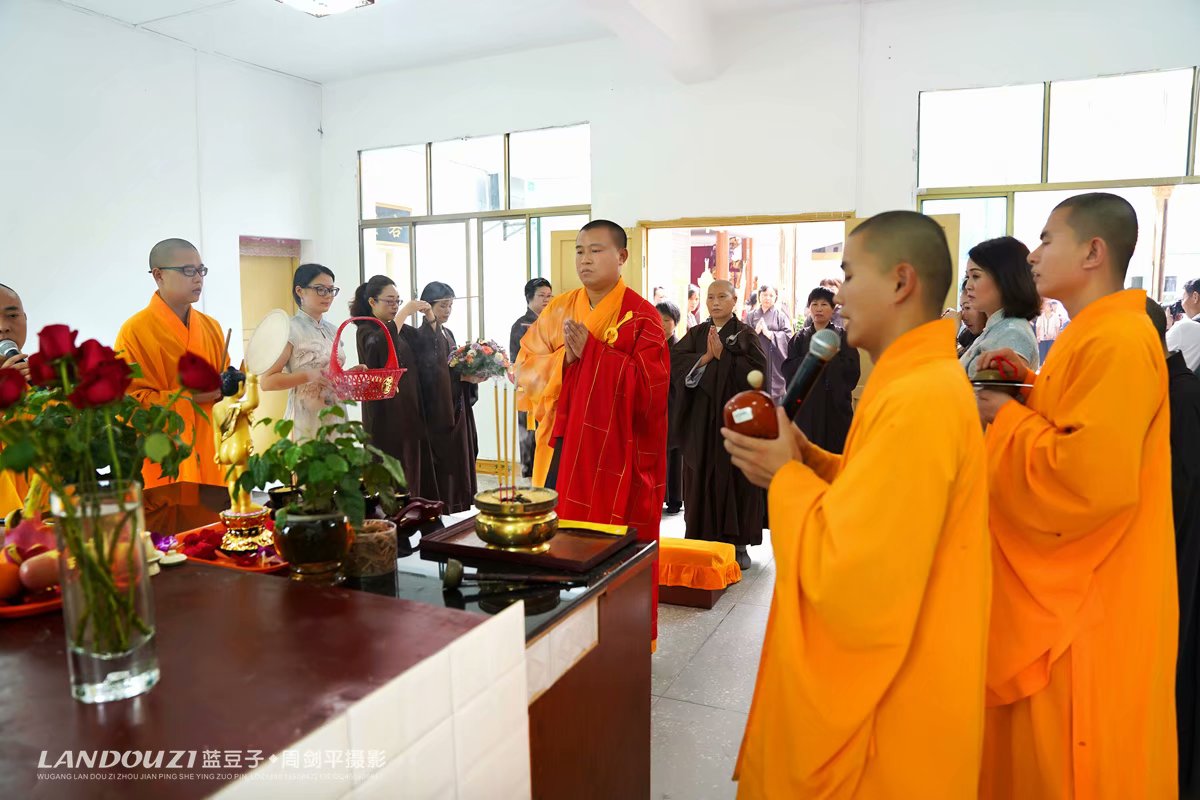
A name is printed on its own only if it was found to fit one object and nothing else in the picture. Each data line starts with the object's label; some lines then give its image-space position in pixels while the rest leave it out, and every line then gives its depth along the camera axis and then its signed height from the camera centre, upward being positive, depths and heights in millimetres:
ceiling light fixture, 5492 +2104
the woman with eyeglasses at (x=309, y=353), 4105 -205
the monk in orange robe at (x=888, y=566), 1267 -409
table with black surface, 909 -468
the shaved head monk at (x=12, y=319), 3064 -20
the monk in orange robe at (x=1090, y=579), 1615 -553
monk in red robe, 2959 -323
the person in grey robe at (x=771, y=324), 6480 -99
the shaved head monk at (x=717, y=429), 4516 -666
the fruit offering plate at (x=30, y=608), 1240 -455
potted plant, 1441 -319
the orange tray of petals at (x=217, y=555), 1548 -483
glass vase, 984 -347
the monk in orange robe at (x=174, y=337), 3270 -97
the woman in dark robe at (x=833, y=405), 4781 -555
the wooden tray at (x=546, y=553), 1595 -488
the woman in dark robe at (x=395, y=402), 4910 -545
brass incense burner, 1638 -427
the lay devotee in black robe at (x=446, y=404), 5184 -596
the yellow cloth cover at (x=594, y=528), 1819 -490
